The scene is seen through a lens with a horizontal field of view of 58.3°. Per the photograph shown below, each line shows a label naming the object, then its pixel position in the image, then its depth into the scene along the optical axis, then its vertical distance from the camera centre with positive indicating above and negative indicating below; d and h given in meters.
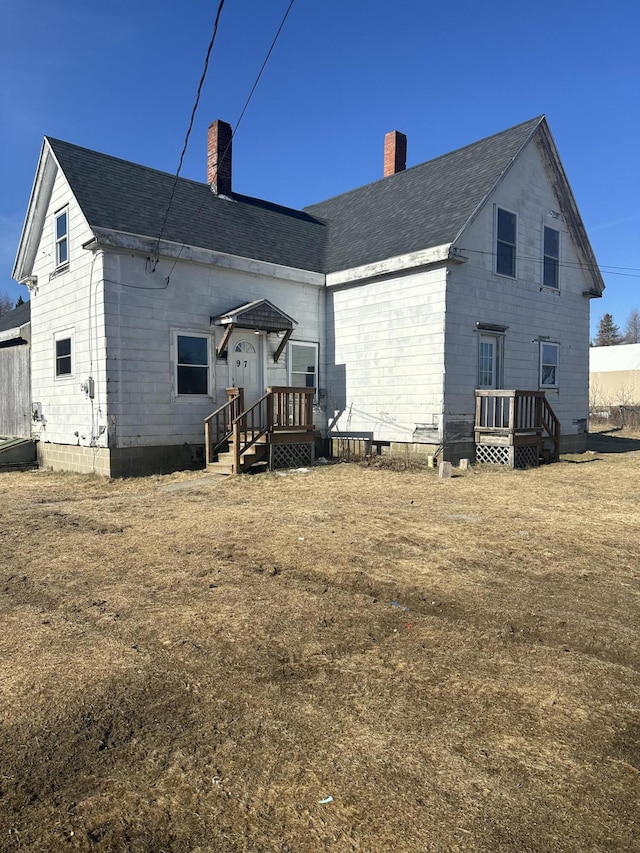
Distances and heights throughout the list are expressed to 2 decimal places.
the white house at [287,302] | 12.40 +2.29
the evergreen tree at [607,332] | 89.44 +9.92
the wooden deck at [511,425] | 13.35 -0.73
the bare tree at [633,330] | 99.19 +11.58
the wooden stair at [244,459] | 12.15 -1.36
